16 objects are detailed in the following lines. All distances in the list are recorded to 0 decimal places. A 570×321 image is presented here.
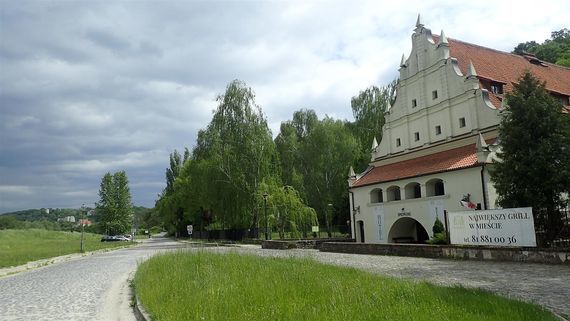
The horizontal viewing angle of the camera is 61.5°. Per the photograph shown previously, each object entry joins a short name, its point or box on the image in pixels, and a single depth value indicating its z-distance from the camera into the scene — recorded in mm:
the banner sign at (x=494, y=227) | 17391
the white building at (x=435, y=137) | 29609
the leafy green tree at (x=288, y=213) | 43344
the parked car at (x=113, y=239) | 81062
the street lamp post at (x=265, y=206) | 41706
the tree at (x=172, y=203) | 80312
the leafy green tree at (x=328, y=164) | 56991
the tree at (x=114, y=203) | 96250
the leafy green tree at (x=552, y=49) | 49319
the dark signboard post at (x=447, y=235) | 21378
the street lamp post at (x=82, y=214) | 46628
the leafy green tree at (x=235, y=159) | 49719
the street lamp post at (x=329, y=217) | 56309
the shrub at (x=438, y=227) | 27375
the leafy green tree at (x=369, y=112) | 57281
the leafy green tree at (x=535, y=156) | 18156
